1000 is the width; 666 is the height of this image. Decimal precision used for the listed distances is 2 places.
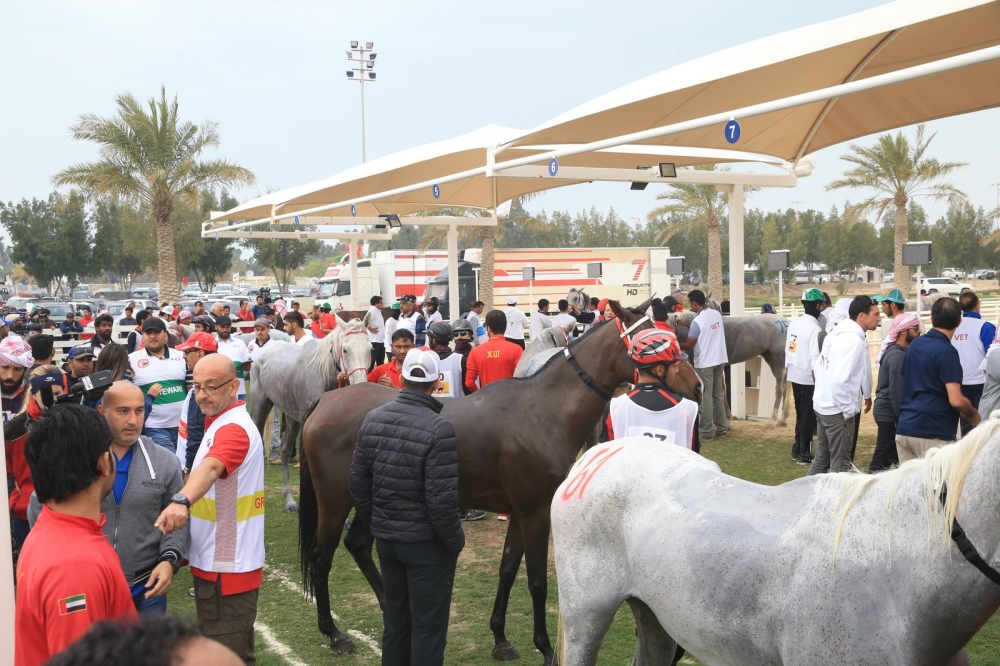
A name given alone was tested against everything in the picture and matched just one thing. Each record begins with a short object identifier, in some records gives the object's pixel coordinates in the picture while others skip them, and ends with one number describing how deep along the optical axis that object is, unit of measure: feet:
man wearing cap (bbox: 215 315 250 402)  32.17
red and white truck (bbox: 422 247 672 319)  117.50
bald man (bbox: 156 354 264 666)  11.57
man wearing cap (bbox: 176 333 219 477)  17.83
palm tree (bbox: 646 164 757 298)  101.76
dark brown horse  16.70
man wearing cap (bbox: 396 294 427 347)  47.88
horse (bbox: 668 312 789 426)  41.45
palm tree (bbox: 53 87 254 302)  87.66
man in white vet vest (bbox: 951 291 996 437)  28.04
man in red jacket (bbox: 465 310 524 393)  26.03
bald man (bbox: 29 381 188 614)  10.55
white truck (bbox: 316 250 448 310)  117.02
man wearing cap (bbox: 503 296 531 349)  54.29
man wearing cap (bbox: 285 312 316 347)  37.34
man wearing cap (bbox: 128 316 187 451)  22.79
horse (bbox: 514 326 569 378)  26.81
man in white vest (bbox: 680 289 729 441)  38.09
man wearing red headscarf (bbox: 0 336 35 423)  17.08
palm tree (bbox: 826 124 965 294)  91.71
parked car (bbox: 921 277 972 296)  152.07
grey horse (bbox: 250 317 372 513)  26.04
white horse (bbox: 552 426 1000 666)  7.52
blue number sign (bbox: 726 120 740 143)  23.21
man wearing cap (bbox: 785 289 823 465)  32.94
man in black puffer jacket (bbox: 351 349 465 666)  12.59
